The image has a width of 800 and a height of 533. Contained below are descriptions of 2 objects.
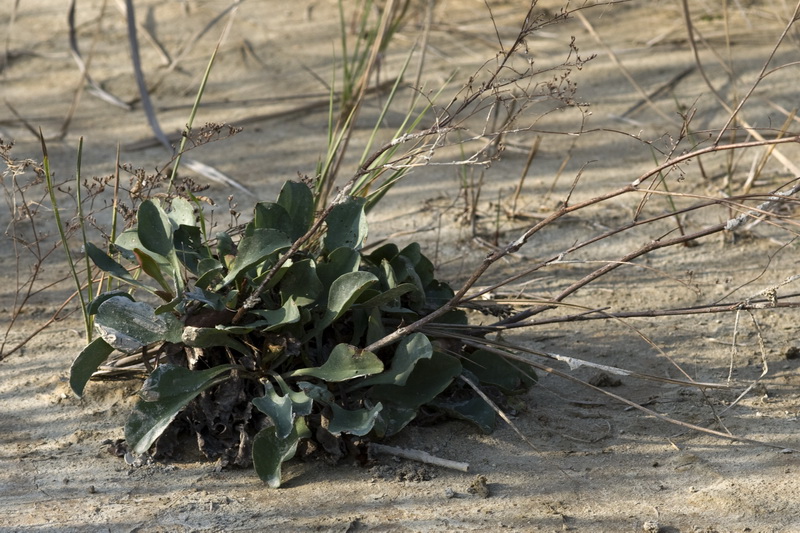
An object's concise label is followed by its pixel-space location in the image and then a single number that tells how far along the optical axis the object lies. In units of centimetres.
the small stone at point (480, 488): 401
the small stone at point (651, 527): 374
